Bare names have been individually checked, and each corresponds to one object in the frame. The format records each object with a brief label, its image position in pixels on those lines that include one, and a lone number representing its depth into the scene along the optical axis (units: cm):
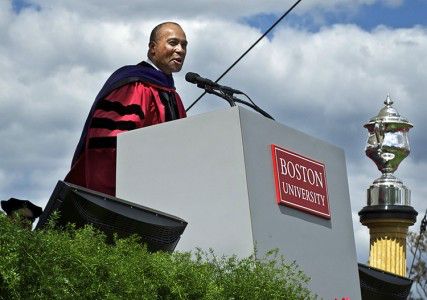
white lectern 1061
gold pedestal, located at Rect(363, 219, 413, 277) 2044
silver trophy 2057
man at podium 1222
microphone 1131
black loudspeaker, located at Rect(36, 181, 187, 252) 914
